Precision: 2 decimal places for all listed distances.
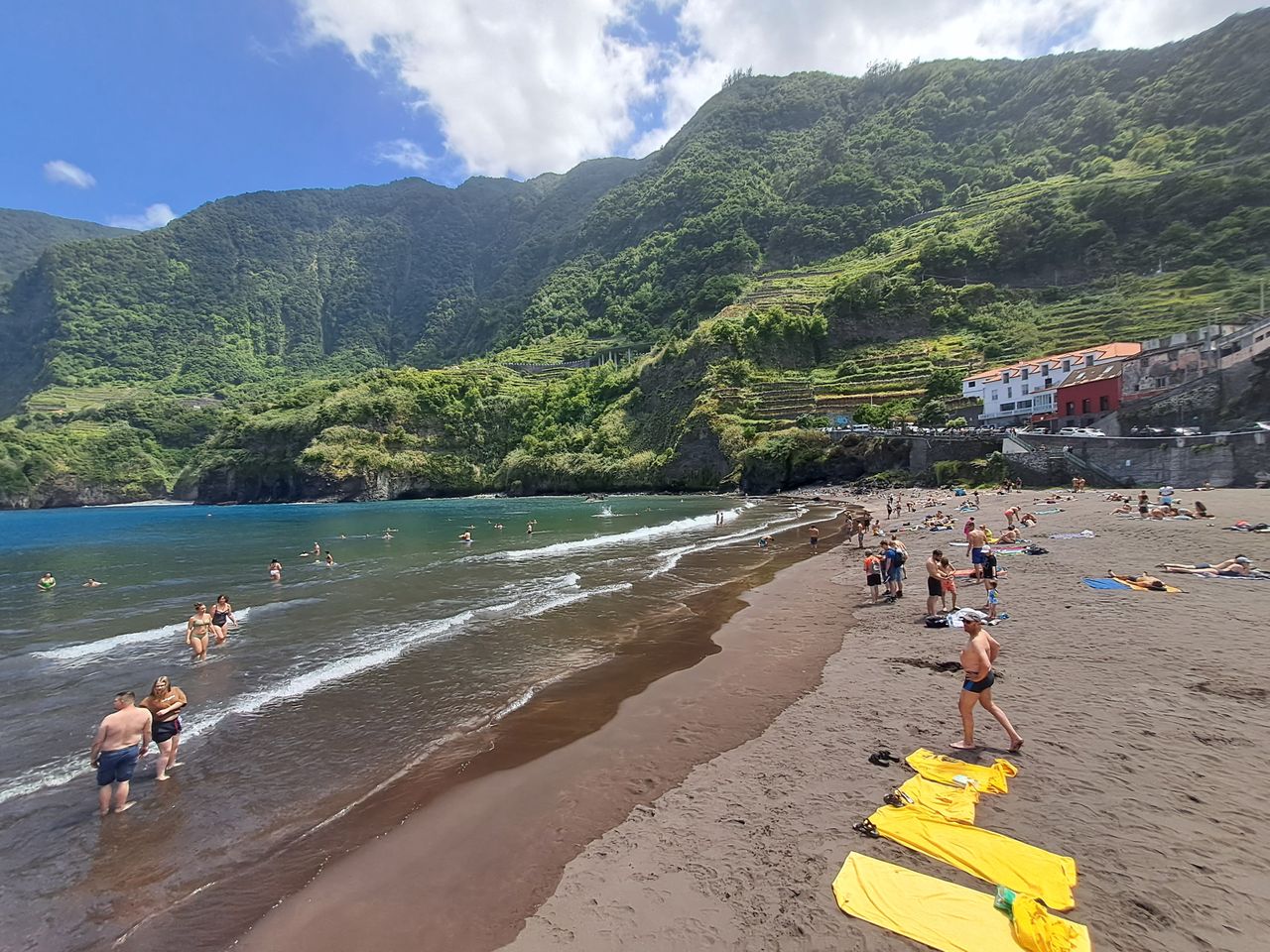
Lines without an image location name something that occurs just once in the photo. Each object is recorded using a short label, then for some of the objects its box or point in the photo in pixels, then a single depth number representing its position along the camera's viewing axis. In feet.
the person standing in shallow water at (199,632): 46.96
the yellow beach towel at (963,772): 20.13
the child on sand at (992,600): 42.22
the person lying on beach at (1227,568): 47.80
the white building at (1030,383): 173.47
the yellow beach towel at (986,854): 14.90
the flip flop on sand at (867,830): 18.25
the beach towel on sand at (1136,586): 45.12
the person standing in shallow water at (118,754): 24.47
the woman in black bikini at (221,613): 52.70
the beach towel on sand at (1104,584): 47.70
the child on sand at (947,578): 43.93
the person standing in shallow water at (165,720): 28.19
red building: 152.56
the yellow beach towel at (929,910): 13.24
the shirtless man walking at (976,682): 22.71
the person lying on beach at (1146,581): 45.85
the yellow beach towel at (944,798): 18.34
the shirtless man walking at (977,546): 48.88
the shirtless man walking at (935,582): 43.60
